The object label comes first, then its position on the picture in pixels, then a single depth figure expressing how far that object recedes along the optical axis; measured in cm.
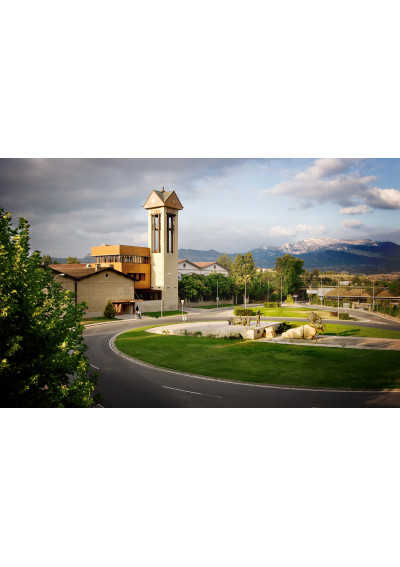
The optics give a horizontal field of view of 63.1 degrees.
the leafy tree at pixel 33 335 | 719
